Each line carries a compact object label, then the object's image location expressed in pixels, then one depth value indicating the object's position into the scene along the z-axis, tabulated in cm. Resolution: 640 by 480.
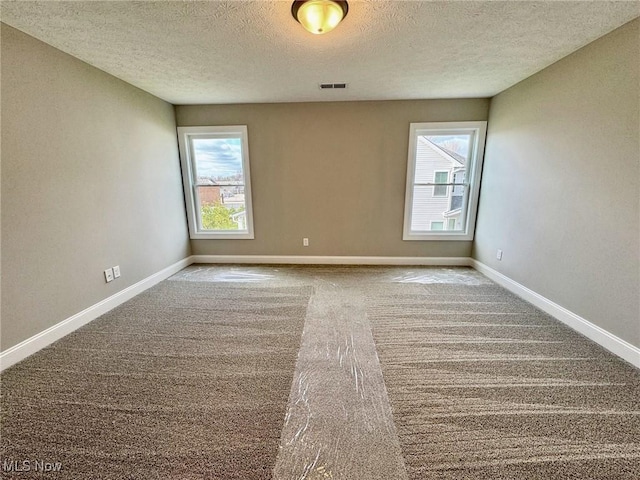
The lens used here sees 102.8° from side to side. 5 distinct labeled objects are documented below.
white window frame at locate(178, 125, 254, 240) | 366
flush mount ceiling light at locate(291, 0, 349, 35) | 152
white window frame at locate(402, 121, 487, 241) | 347
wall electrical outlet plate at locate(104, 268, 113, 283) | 257
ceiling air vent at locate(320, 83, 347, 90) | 287
